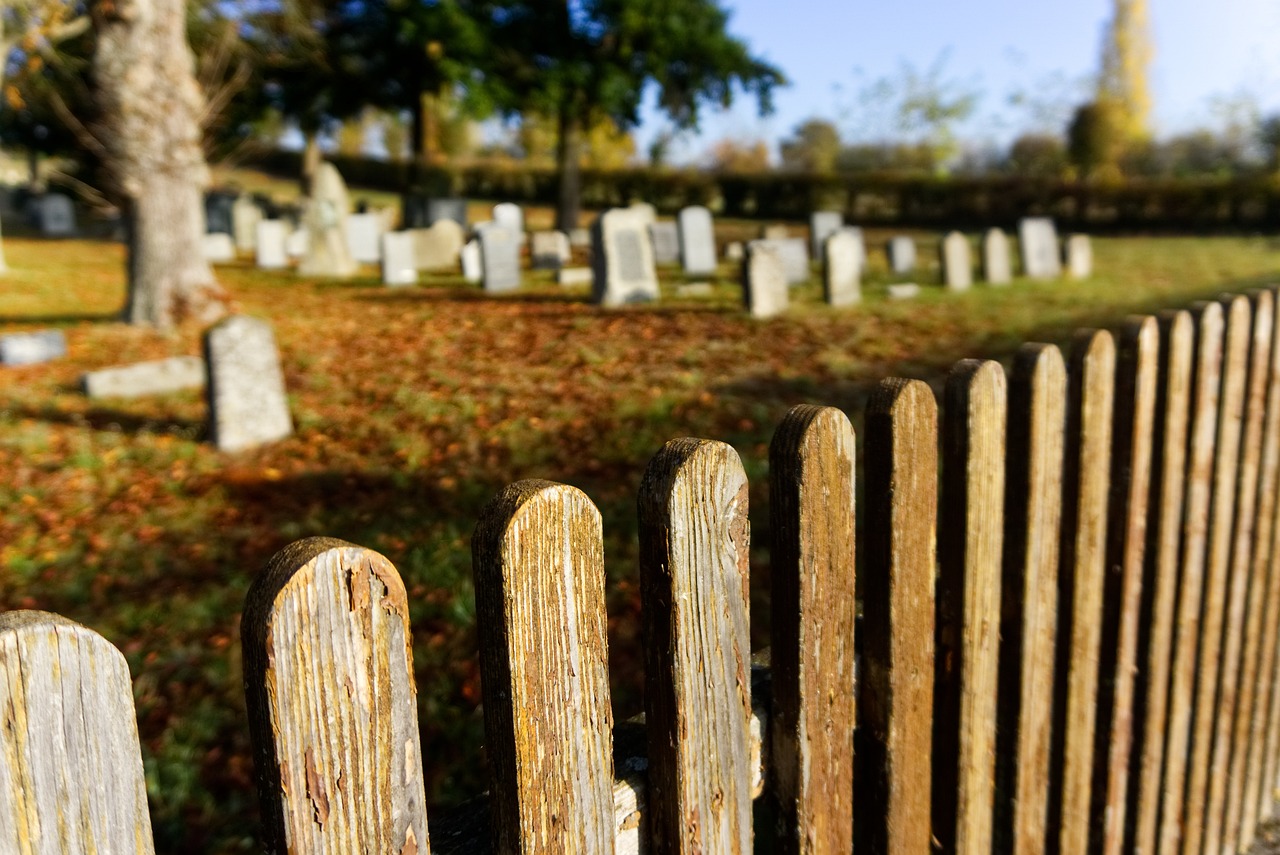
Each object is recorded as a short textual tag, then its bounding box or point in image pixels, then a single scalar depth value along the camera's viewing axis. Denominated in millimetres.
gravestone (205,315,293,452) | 6578
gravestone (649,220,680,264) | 18250
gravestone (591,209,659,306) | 12289
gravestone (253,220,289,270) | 19031
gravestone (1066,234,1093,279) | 16453
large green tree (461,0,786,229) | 24656
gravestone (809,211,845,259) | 19062
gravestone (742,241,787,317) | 11250
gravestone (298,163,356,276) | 17141
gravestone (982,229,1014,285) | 15352
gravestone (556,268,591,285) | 15008
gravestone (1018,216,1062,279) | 16328
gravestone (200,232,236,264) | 20344
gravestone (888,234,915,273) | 16344
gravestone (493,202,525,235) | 21022
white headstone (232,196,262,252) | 22969
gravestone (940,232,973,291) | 14453
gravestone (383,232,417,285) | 15461
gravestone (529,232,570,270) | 18453
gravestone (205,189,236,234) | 25734
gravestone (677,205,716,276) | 15906
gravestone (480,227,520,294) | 14188
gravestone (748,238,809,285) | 15352
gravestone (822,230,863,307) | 12516
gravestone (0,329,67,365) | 9422
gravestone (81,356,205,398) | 7957
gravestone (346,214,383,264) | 19188
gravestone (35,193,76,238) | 27656
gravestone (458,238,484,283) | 16156
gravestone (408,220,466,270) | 18047
